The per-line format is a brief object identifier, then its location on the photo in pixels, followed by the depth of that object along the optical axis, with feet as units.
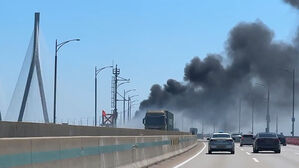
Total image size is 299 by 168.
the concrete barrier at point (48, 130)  71.46
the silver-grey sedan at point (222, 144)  149.18
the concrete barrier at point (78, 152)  36.24
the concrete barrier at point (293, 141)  281.58
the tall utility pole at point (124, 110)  336.59
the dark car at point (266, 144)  156.46
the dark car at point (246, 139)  236.43
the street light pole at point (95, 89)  228.14
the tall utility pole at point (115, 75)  253.65
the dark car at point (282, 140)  265.34
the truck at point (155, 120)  213.87
